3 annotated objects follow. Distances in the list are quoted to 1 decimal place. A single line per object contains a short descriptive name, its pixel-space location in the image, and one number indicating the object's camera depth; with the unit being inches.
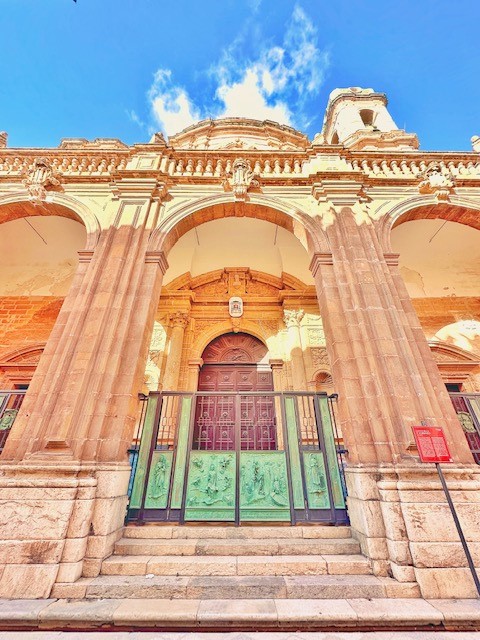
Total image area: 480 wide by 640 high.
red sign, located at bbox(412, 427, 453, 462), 114.0
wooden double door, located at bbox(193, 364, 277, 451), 172.9
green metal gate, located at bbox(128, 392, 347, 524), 148.0
